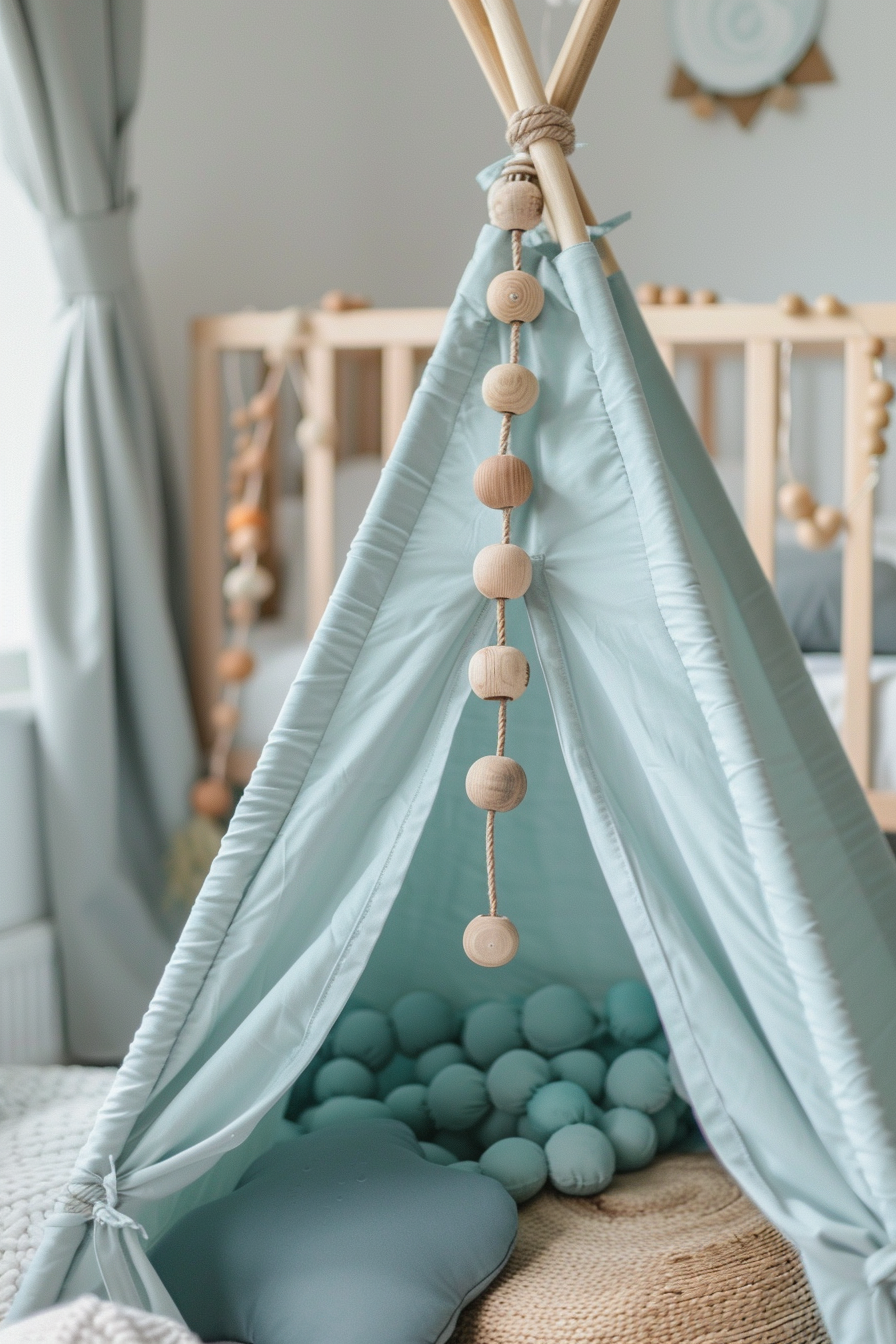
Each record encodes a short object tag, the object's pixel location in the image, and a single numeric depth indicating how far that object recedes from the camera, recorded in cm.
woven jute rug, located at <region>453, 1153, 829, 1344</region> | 109
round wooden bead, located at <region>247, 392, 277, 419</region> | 207
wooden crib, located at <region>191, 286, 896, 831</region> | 186
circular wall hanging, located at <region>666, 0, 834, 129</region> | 271
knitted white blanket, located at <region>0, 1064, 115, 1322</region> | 115
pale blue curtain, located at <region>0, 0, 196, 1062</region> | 194
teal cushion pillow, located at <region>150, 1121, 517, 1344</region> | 106
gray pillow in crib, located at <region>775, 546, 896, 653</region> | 200
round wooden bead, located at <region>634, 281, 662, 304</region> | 198
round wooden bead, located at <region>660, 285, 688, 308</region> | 196
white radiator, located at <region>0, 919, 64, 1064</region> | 190
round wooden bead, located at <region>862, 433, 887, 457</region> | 185
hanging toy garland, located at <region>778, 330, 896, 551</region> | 183
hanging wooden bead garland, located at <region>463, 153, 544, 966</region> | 111
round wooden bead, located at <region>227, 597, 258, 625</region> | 208
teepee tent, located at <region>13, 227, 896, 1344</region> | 103
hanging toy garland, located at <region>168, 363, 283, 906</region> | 206
